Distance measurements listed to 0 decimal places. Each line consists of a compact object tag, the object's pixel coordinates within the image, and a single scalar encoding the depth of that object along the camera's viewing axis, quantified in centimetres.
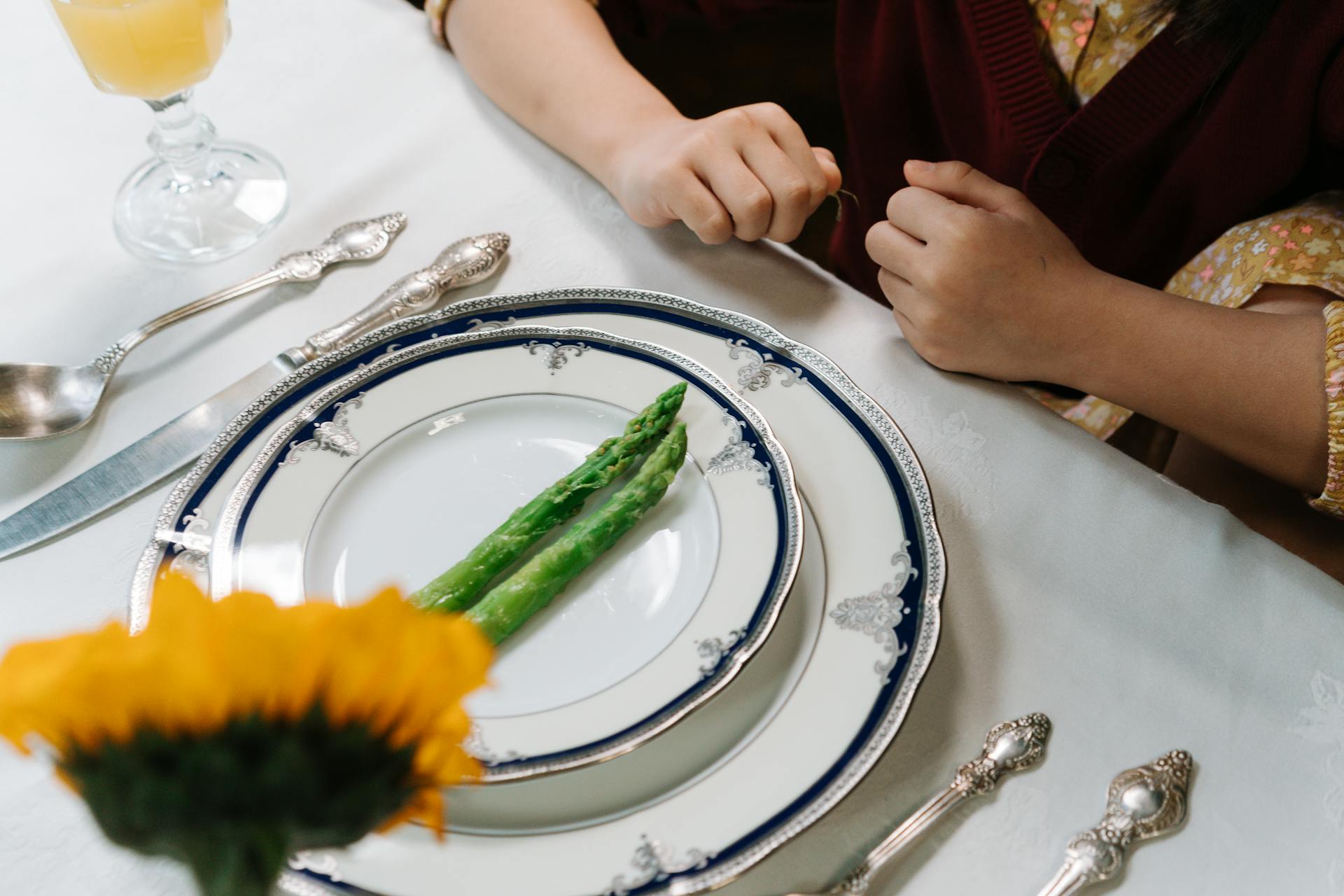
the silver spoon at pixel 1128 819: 40
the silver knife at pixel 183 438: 52
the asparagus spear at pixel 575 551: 44
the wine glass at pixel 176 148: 61
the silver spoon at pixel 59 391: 56
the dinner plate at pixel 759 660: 38
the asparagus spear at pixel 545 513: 45
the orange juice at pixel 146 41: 60
